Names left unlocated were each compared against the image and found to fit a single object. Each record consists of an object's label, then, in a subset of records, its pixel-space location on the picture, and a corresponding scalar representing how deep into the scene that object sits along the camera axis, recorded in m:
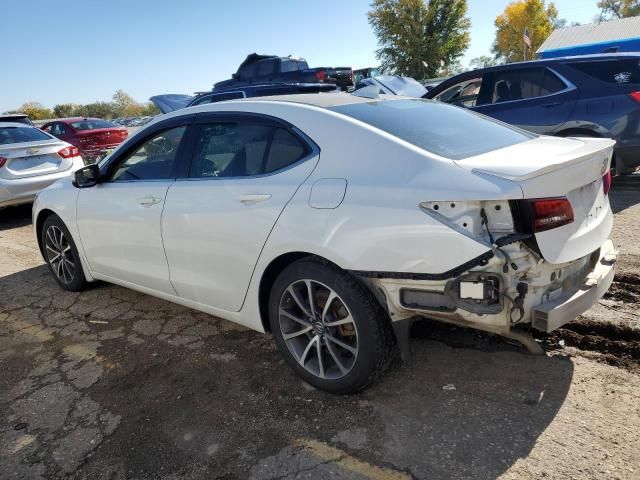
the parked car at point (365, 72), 21.94
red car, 13.41
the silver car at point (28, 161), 7.40
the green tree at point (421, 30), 40.31
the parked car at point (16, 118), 12.76
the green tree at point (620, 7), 59.66
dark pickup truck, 11.52
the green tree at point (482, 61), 68.38
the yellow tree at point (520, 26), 48.50
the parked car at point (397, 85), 10.76
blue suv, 5.88
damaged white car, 2.17
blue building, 25.64
